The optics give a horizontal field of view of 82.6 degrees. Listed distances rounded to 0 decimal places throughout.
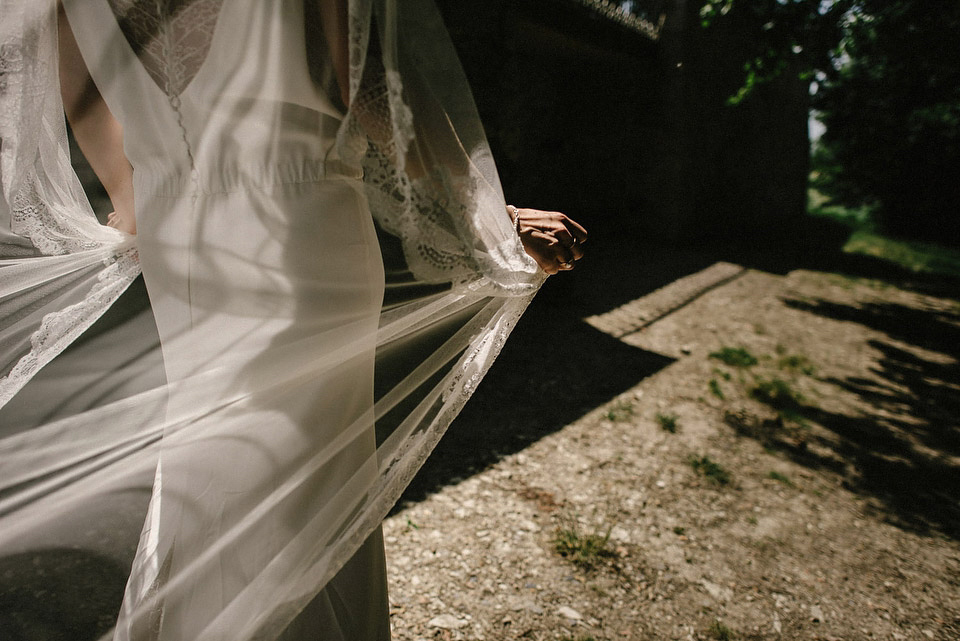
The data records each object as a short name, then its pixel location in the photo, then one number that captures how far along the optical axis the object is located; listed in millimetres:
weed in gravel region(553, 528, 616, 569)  2334
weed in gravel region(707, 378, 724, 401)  4102
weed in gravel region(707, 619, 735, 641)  2029
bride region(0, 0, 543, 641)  919
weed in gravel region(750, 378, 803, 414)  4087
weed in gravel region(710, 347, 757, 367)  4773
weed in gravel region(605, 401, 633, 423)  3605
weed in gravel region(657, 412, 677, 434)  3528
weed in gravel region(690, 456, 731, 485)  3047
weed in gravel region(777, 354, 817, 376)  4830
